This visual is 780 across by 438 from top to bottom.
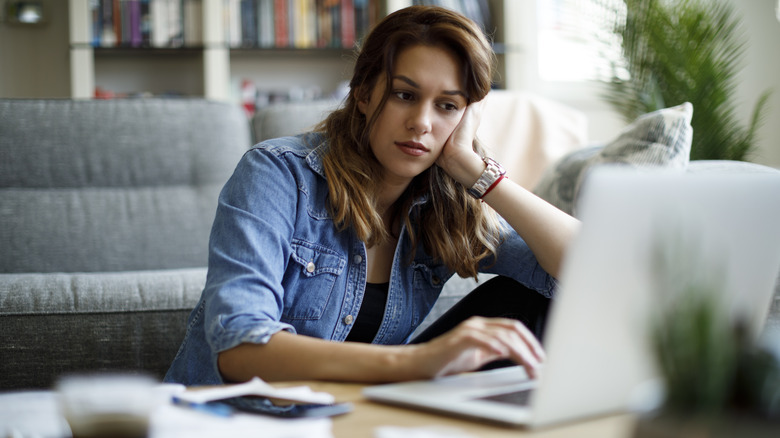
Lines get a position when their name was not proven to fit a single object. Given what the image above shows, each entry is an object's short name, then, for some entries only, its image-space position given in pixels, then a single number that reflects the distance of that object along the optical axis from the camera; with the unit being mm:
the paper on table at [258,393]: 694
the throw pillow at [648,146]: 1556
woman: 1126
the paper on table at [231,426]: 570
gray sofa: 1808
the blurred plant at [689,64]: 2711
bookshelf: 3193
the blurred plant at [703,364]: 419
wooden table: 596
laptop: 463
